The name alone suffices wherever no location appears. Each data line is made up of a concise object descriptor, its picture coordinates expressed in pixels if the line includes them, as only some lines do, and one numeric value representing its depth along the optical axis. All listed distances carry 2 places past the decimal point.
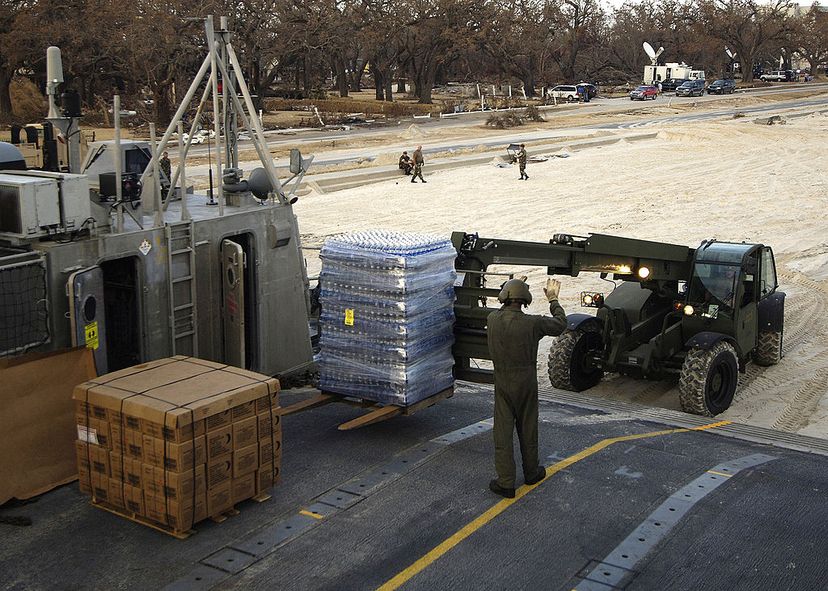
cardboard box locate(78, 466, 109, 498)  7.24
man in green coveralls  7.71
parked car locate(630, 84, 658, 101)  74.44
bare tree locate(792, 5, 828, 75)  97.81
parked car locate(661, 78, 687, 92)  80.62
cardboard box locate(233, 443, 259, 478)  7.17
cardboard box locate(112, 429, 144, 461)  6.92
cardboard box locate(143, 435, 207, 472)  6.71
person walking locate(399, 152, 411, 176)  32.69
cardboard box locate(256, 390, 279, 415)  7.31
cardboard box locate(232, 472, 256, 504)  7.23
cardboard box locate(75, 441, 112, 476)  7.19
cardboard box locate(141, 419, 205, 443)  6.70
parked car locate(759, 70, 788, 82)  94.00
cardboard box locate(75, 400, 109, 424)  7.13
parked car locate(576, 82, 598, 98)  75.06
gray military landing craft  7.78
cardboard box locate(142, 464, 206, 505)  6.75
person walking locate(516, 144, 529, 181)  30.66
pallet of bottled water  8.51
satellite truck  82.19
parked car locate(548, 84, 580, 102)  73.88
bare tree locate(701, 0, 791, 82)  92.00
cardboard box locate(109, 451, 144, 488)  6.97
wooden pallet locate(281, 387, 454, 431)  8.42
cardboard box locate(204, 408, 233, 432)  6.91
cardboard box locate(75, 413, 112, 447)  7.13
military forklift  10.92
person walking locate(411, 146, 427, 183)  30.73
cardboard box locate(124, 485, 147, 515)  7.01
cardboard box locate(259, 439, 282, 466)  7.37
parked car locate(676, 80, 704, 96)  76.75
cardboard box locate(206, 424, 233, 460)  6.93
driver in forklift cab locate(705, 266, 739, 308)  11.80
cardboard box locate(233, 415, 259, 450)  7.12
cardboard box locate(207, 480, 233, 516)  7.02
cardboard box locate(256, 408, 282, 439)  7.34
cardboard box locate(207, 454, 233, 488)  6.98
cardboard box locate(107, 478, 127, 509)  7.12
